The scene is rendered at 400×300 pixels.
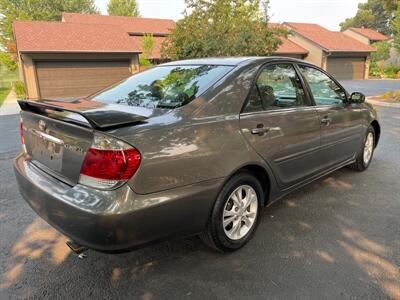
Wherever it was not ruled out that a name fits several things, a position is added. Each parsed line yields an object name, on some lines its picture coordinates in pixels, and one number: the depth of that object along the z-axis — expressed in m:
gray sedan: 2.07
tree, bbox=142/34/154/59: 21.41
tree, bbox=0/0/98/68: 31.06
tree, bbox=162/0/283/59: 14.28
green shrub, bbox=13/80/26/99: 17.75
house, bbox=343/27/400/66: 35.50
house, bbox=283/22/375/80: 29.14
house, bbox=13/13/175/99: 17.20
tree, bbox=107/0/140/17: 50.50
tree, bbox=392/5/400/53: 20.26
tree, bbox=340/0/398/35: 61.54
